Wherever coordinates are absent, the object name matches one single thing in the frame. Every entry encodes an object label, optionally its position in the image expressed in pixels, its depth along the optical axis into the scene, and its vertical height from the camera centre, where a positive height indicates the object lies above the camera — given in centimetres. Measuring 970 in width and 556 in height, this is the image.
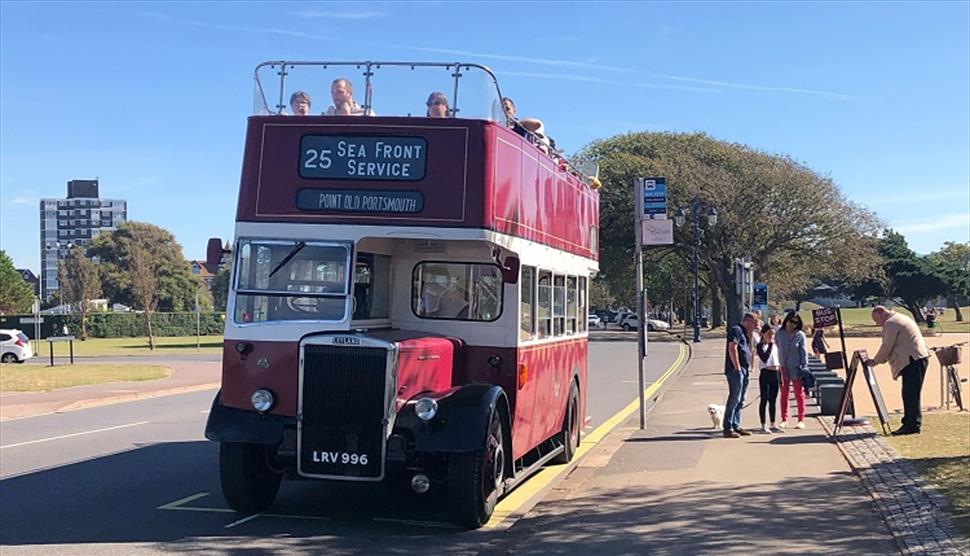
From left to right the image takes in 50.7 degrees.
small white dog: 1467 -142
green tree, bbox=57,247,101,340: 7012 +233
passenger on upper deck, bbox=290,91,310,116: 930 +192
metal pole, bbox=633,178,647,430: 1512 +73
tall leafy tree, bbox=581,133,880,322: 5781 +562
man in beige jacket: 1318 -53
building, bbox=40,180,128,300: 18450 +1828
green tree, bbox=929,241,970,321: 8631 +328
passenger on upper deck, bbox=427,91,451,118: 908 +187
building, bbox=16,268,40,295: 14531 +568
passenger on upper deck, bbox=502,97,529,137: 984 +194
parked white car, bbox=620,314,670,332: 7081 -56
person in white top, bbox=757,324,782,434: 1434 -79
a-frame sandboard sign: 1365 -99
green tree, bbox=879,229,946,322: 8575 +336
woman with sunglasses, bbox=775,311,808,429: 1517 -54
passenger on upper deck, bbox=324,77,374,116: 925 +194
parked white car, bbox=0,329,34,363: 4300 -143
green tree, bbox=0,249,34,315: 8412 +191
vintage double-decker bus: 806 +9
